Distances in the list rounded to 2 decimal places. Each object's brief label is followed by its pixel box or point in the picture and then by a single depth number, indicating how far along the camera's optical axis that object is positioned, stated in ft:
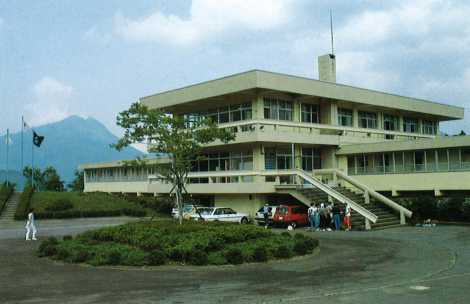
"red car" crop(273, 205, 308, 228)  104.58
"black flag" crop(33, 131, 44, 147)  180.96
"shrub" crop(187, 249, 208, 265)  53.11
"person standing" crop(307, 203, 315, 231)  97.71
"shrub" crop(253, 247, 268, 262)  55.11
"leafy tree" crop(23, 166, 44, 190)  252.42
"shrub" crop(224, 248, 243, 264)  53.78
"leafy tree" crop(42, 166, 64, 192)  248.11
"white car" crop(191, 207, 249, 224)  109.19
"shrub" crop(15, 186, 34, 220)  133.59
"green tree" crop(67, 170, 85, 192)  253.69
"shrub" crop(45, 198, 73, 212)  140.98
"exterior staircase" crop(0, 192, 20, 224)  134.69
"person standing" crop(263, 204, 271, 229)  104.96
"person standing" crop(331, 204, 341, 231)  97.25
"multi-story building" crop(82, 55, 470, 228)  112.37
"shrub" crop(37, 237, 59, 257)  62.59
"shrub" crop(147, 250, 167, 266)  52.90
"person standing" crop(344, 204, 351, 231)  95.96
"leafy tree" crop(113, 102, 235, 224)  77.41
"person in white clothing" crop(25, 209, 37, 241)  88.89
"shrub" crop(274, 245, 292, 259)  57.11
